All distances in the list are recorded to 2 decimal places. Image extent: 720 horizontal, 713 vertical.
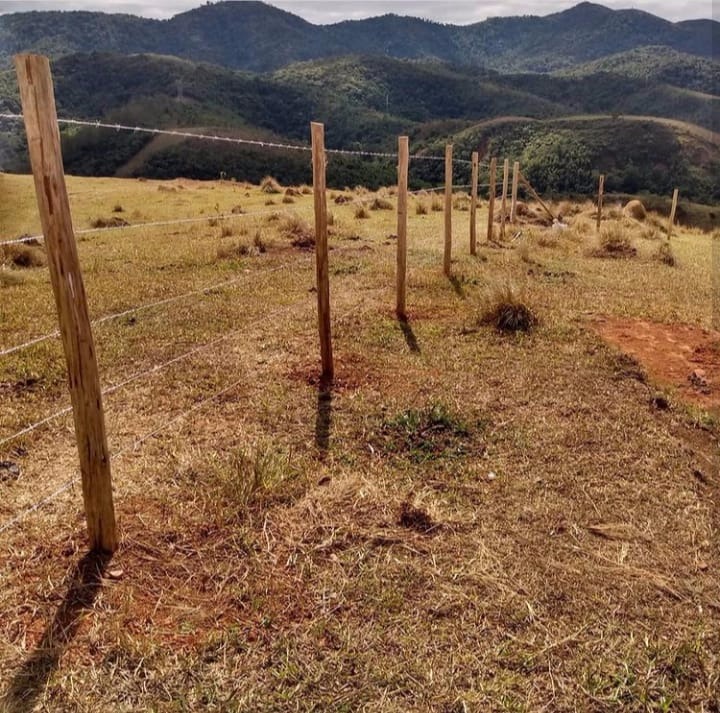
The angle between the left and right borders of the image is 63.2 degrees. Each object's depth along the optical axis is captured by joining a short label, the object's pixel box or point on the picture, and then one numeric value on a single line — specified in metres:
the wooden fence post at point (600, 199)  15.76
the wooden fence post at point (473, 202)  10.43
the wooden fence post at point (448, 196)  8.16
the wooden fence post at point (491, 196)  12.68
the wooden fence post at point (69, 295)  2.31
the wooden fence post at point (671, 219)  17.11
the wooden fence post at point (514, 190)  13.70
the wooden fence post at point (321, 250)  4.59
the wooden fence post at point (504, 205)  13.27
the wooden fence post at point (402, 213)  6.48
